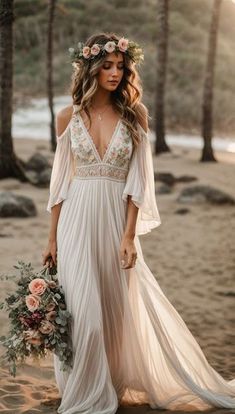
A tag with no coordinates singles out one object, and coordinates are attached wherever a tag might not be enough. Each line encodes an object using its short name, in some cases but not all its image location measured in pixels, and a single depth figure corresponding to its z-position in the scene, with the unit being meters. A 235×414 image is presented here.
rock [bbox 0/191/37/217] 8.87
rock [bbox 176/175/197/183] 11.78
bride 3.39
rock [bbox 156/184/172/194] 10.98
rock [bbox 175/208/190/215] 10.09
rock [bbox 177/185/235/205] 10.59
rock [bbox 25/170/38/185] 10.71
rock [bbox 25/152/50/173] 11.24
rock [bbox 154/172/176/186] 11.60
